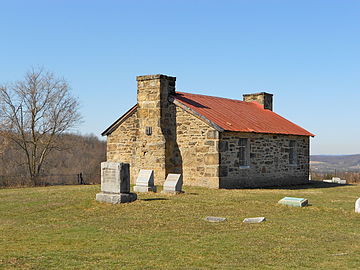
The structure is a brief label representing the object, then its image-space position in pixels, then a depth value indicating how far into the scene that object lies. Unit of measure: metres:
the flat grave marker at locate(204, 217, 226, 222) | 13.31
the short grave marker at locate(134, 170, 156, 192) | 19.97
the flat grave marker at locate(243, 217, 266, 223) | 13.04
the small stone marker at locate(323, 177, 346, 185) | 31.61
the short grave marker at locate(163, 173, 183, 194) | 19.33
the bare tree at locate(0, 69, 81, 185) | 30.61
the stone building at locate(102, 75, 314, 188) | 22.95
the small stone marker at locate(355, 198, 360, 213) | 14.85
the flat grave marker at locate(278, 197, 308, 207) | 15.98
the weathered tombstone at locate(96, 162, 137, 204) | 16.55
